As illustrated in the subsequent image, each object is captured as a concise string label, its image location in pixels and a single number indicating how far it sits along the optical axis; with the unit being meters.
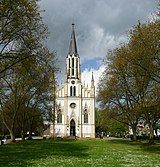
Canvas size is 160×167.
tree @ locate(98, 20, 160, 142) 19.45
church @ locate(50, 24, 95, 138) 61.21
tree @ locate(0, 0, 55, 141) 15.22
